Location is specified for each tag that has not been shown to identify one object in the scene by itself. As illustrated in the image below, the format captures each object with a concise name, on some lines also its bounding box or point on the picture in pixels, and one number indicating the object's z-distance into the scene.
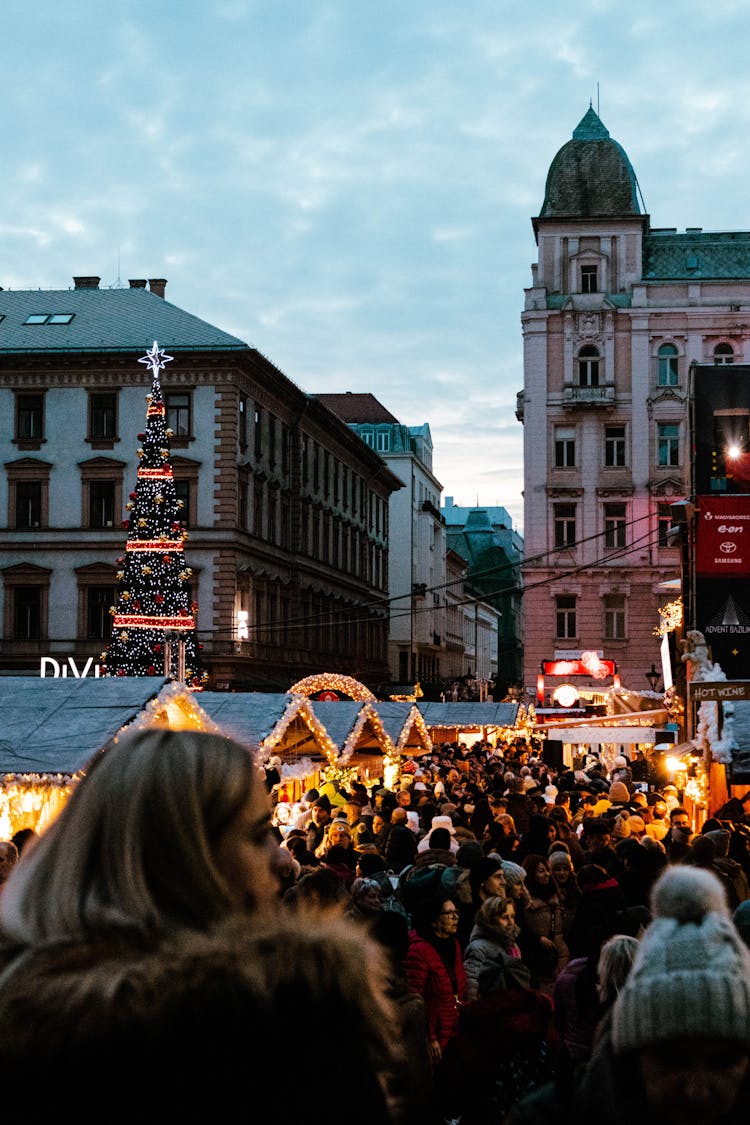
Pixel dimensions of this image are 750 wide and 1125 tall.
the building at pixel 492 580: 143.75
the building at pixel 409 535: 95.50
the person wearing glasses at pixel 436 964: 7.48
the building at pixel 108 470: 51.09
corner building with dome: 59.06
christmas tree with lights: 33.50
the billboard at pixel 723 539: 27.58
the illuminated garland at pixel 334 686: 24.05
